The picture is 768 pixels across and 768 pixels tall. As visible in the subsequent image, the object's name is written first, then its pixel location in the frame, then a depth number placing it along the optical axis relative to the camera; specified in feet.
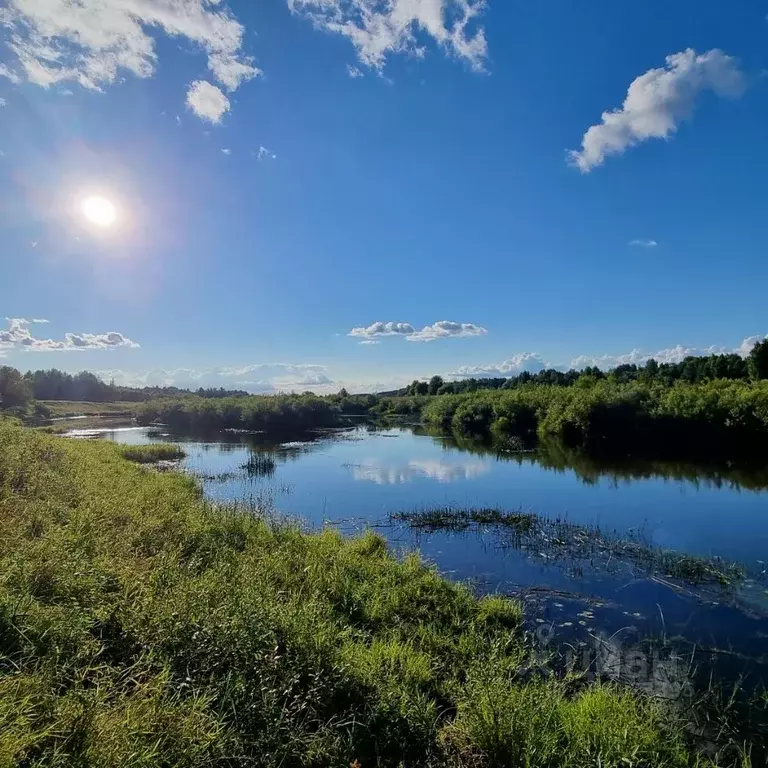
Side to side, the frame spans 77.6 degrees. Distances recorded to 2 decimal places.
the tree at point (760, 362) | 177.68
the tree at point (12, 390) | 214.90
